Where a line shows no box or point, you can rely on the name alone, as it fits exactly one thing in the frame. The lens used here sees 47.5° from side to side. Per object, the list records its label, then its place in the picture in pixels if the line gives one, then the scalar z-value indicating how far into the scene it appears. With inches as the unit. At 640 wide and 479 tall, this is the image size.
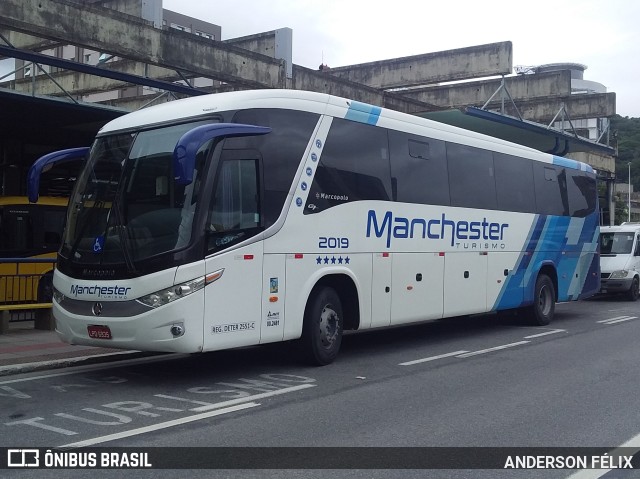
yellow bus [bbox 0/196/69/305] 661.3
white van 895.7
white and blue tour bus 323.9
